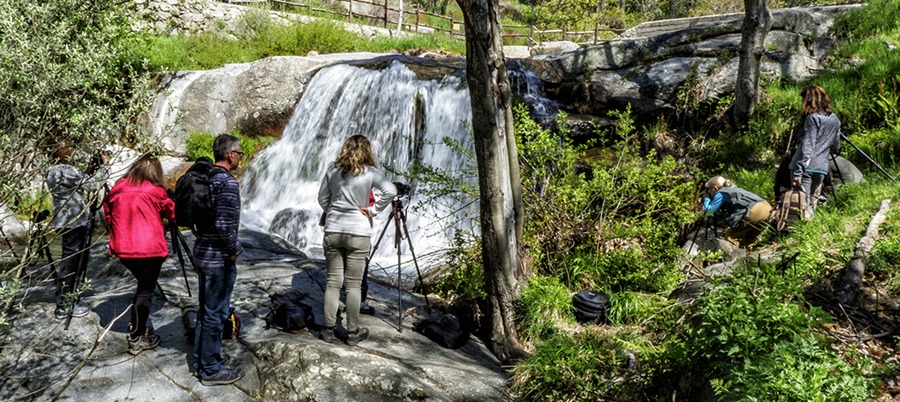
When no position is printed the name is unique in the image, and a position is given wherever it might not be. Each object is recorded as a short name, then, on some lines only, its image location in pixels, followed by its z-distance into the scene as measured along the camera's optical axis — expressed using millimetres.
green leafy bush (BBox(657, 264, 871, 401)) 2689
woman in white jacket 4469
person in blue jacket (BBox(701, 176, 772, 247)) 6703
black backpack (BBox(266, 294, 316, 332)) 4801
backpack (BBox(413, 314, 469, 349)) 5229
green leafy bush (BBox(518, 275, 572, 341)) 5250
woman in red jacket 4242
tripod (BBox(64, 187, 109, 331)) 4832
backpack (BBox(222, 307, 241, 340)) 4539
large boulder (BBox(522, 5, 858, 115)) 9938
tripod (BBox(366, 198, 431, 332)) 5081
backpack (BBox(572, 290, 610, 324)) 5770
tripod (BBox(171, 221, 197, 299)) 4941
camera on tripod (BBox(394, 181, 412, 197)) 4902
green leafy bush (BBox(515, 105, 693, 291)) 6516
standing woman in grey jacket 6012
